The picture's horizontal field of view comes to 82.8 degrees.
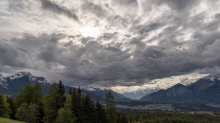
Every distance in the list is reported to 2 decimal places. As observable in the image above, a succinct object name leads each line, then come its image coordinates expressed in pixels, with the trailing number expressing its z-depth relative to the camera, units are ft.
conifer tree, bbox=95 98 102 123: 251.60
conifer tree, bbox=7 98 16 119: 223.98
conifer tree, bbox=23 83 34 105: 217.27
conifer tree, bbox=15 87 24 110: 215.65
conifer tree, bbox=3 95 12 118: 199.13
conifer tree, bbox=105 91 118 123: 234.79
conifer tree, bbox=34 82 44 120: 222.03
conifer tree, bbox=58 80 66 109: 188.96
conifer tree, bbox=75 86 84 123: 201.67
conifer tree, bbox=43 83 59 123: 180.55
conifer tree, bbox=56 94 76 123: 169.96
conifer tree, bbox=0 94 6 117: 190.47
